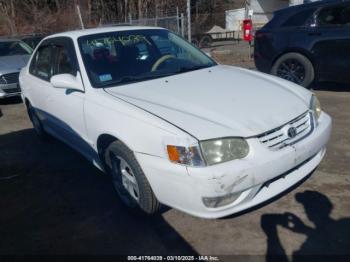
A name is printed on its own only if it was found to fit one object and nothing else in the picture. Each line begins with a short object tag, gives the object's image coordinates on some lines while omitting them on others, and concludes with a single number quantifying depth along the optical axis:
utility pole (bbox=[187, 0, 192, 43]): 11.77
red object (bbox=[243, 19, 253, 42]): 12.07
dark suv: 6.33
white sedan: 2.66
